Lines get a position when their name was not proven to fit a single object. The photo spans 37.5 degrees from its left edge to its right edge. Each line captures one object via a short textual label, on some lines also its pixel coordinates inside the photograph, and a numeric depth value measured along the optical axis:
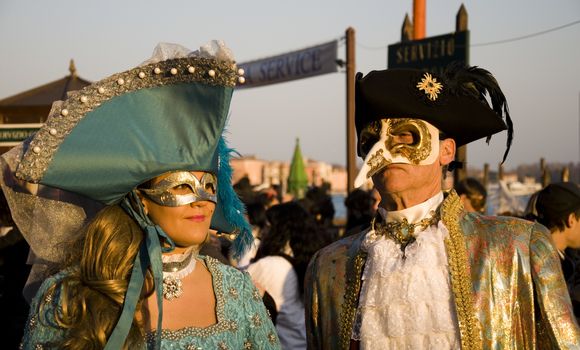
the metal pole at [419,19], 6.71
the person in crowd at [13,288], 5.40
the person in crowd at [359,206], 7.89
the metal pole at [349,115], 15.47
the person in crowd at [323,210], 10.99
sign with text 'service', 15.87
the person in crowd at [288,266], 5.79
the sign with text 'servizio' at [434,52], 9.28
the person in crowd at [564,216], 5.62
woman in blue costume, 3.12
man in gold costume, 3.36
